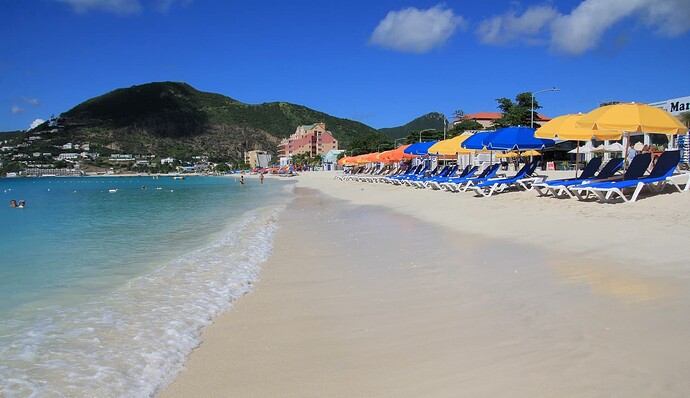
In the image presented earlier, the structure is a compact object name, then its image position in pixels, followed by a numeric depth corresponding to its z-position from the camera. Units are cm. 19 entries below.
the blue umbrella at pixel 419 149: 2592
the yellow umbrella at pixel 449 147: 2081
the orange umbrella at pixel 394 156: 3449
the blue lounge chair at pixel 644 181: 943
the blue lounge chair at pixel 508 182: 1466
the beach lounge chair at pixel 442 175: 2203
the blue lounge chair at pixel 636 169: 998
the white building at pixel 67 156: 14262
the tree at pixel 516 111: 5188
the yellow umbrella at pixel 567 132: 1226
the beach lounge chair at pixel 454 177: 1920
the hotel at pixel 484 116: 10969
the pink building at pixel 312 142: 14488
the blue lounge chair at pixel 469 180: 1670
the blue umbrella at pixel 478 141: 1574
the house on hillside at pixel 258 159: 15362
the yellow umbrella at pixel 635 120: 974
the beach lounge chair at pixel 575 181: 1111
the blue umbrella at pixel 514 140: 1505
